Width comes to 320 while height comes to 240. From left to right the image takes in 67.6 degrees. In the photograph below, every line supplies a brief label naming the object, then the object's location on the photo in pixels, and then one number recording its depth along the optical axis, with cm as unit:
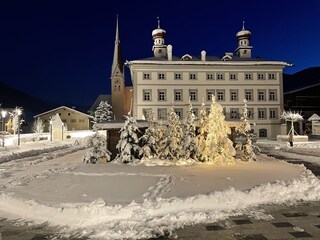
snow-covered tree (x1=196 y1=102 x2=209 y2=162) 1565
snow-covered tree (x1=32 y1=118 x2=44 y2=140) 4865
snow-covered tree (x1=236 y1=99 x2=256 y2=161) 1623
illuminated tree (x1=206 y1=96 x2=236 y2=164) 1490
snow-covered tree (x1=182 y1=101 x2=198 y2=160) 1598
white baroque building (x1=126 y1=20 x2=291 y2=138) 4160
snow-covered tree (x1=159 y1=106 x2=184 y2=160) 1613
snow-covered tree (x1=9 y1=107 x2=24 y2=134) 5201
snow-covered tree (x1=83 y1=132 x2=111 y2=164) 1557
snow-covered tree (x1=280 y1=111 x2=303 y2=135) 3466
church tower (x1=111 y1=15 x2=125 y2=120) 5540
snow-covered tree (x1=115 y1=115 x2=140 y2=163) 1521
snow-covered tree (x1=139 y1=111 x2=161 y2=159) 1569
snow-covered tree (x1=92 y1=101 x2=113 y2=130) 5295
